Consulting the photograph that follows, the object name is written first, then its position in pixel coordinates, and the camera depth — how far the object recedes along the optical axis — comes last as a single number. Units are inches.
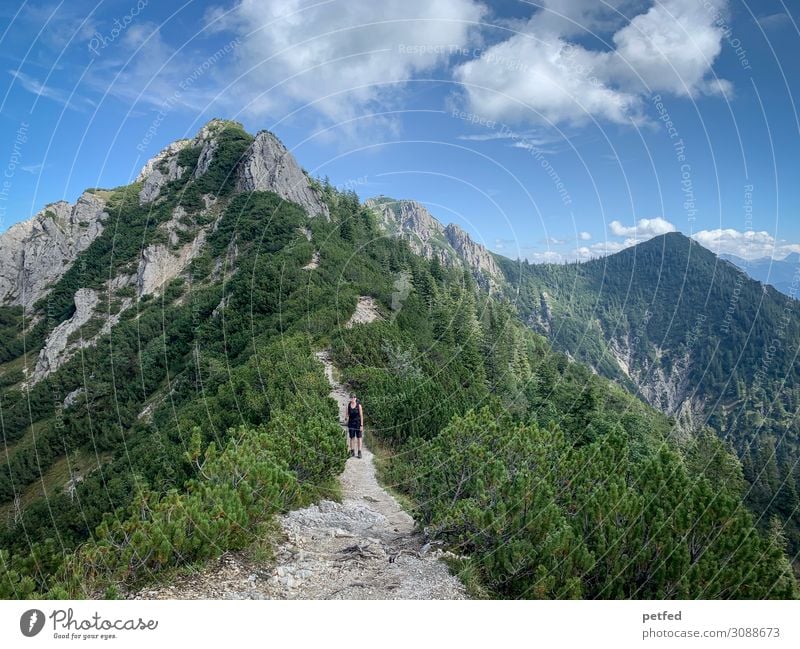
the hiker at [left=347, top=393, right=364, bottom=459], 476.4
